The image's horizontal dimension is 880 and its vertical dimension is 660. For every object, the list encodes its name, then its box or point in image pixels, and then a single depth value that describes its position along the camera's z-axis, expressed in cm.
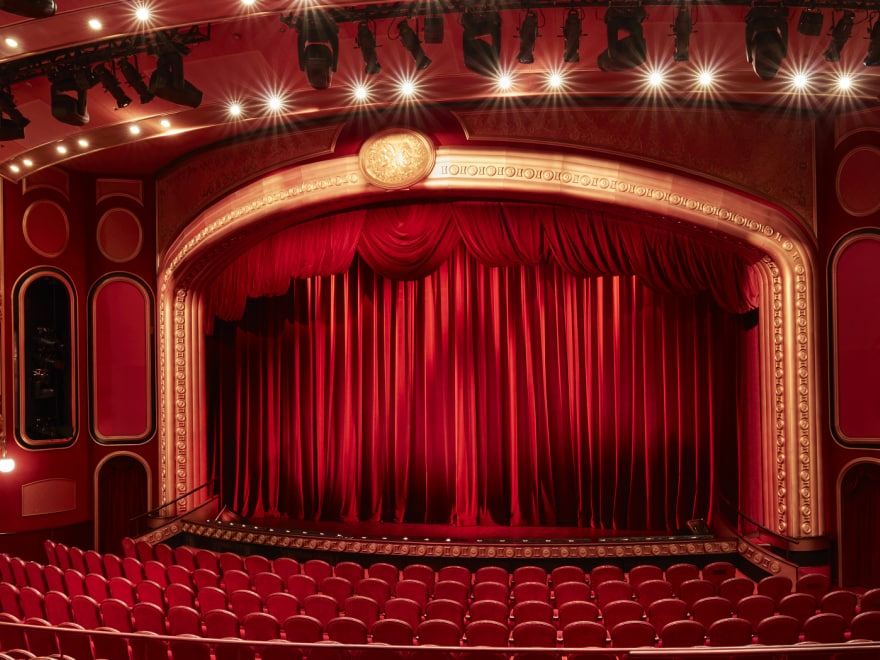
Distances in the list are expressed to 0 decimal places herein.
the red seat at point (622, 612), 558
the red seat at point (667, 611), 549
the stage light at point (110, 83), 644
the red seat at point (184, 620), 548
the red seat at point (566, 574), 683
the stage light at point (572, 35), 579
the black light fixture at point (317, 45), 584
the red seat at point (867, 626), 502
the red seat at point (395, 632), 514
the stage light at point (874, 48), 566
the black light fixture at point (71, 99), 640
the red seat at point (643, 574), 678
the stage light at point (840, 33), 564
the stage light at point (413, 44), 591
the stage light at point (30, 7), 469
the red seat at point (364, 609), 573
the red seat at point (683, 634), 501
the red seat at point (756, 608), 552
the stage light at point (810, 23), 558
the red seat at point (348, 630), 523
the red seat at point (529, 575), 686
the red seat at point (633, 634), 504
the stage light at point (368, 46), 594
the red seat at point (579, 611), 564
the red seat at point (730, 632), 502
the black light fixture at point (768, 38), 548
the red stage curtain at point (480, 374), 947
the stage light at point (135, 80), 637
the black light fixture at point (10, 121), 672
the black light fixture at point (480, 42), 571
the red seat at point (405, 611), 566
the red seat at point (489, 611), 557
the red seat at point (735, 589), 616
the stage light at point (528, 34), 580
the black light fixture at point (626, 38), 561
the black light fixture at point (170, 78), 608
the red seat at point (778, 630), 507
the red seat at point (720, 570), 686
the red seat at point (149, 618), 553
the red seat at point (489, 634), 512
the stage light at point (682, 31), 558
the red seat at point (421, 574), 688
